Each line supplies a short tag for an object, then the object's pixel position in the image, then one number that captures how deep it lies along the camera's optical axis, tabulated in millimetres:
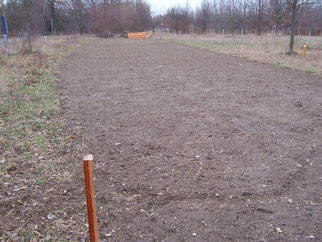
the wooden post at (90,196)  1260
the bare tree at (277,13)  30359
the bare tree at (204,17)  46050
